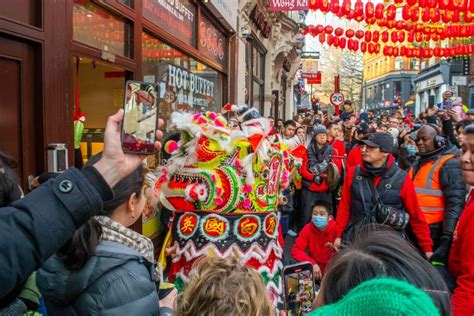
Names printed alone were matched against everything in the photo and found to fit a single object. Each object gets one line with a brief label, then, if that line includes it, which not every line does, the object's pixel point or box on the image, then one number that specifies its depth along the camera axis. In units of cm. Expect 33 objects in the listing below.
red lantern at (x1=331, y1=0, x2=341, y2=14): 1087
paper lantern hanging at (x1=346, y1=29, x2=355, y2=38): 1402
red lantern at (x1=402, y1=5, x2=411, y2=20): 1159
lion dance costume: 346
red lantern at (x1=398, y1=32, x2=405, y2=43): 1459
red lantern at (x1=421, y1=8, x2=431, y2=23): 1167
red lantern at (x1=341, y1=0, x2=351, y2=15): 1115
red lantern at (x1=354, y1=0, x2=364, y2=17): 1148
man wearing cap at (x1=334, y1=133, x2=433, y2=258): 402
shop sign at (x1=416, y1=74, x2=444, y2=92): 3603
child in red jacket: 449
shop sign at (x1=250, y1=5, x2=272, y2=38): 1230
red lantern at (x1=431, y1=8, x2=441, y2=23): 1177
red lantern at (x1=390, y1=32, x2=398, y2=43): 1445
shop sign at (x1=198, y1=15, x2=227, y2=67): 834
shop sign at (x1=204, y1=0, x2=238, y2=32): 831
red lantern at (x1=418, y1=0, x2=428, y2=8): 1013
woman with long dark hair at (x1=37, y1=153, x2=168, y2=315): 170
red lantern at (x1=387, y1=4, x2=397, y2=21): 1185
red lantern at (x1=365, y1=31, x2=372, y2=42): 1404
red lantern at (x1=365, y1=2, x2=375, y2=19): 1165
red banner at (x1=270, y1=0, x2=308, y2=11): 977
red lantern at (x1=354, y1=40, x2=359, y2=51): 1476
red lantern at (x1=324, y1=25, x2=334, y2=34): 1375
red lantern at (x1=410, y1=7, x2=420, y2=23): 1165
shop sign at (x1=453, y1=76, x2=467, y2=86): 1800
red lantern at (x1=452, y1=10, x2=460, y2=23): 1143
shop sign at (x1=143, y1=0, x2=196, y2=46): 580
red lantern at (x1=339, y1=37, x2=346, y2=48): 1443
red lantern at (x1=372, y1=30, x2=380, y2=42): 1377
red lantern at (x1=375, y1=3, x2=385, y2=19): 1162
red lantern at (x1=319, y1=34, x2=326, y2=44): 1391
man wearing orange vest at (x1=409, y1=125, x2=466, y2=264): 417
